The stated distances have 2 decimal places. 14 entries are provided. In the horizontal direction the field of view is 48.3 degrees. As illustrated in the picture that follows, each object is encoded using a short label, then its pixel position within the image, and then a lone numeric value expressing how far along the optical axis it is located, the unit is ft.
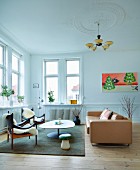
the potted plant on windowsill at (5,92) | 16.43
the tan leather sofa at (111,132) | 11.83
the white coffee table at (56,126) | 13.50
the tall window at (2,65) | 17.29
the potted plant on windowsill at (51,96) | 23.43
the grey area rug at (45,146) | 10.44
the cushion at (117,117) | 12.71
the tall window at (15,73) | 20.33
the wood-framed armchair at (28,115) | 18.38
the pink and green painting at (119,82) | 22.30
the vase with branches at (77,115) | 21.71
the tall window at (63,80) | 23.90
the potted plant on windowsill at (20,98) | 20.31
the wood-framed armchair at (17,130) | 11.51
